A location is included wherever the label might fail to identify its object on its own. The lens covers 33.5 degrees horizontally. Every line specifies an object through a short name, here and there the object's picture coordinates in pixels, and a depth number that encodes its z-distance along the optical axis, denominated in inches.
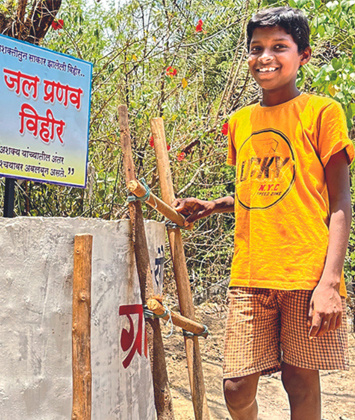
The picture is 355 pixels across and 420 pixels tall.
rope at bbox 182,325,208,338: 112.3
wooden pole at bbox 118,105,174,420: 97.6
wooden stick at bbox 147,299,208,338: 95.3
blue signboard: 99.2
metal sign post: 101.3
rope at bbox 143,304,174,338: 97.9
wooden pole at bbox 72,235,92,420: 75.2
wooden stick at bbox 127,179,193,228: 94.9
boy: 82.8
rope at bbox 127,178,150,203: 98.0
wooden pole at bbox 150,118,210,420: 111.7
